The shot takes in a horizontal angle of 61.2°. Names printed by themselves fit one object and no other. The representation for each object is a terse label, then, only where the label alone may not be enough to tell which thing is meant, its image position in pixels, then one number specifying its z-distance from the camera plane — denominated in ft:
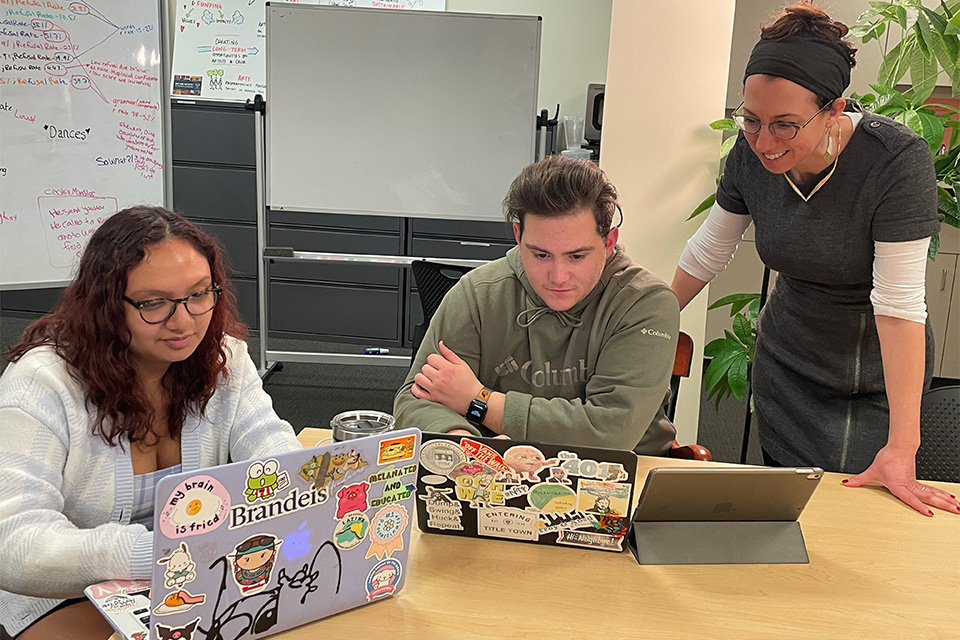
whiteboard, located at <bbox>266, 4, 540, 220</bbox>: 11.82
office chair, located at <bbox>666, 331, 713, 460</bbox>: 5.48
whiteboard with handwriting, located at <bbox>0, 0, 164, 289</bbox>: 9.75
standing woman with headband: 4.76
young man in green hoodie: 4.59
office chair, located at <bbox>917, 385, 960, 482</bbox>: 5.49
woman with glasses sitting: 3.50
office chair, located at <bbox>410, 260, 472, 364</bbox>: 10.33
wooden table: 3.35
